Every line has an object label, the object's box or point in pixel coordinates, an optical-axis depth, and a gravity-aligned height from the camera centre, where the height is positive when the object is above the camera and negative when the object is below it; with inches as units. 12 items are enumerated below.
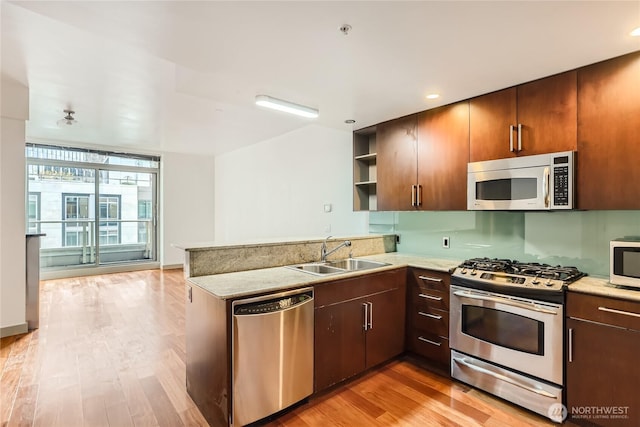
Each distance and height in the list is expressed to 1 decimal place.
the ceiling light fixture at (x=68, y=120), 169.2 +54.0
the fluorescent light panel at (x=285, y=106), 111.8 +40.3
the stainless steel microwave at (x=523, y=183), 88.7 +9.6
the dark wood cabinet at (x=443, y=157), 112.3 +21.3
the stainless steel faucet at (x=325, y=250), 118.4 -13.9
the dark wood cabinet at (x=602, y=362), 72.2 -35.9
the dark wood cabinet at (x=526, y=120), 89.7 +29.4
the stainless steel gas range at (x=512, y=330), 82.3 -33.7
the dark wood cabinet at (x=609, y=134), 79.4 +21.0
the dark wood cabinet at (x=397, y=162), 127.6 +21.7
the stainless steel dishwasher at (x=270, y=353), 74.2 -35.3
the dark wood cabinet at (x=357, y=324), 90.8 -35.4
